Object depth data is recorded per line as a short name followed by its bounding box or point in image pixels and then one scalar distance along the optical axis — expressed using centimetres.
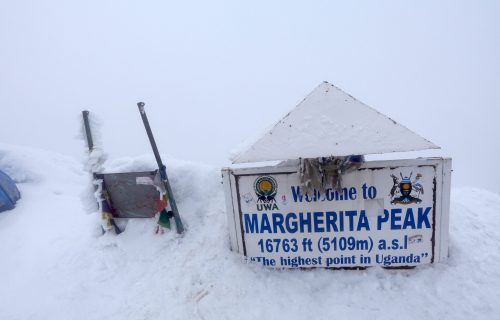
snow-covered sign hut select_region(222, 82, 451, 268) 316
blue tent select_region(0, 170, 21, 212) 636
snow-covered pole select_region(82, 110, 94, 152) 460
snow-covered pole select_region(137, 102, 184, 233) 415
